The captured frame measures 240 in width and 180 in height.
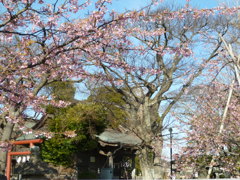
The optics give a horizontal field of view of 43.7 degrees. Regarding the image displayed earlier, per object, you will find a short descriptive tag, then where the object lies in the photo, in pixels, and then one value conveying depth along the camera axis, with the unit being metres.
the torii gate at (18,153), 12.08
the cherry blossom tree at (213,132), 8.62
